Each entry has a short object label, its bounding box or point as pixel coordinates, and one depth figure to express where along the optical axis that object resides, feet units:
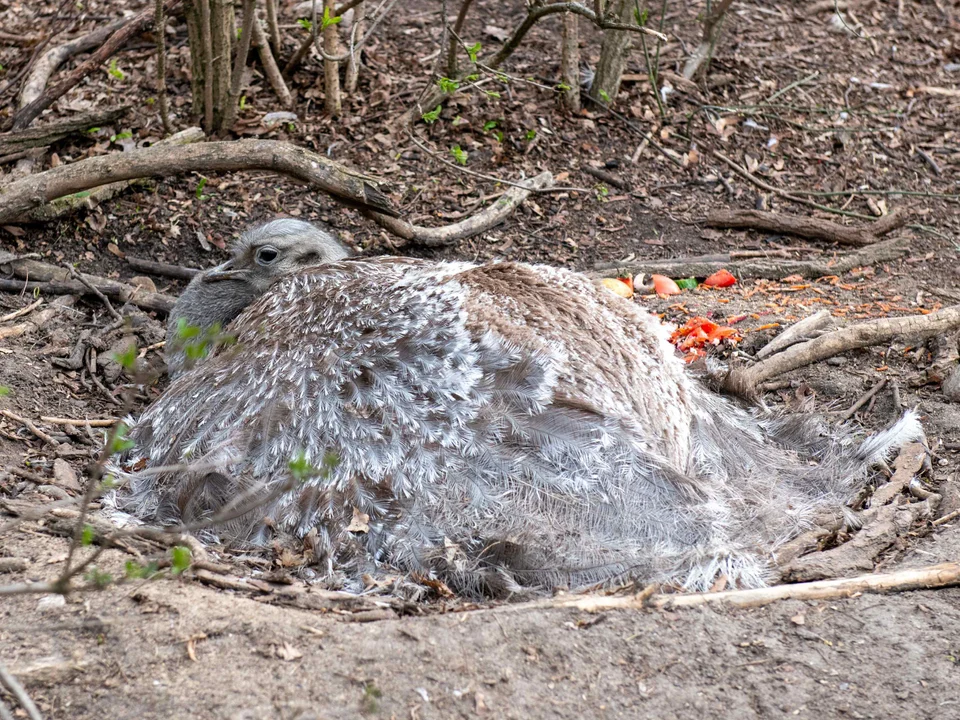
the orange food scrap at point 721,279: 47.85
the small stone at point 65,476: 30.37
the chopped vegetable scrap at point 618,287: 45.42
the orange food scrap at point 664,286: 46.24
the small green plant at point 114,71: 54.03
